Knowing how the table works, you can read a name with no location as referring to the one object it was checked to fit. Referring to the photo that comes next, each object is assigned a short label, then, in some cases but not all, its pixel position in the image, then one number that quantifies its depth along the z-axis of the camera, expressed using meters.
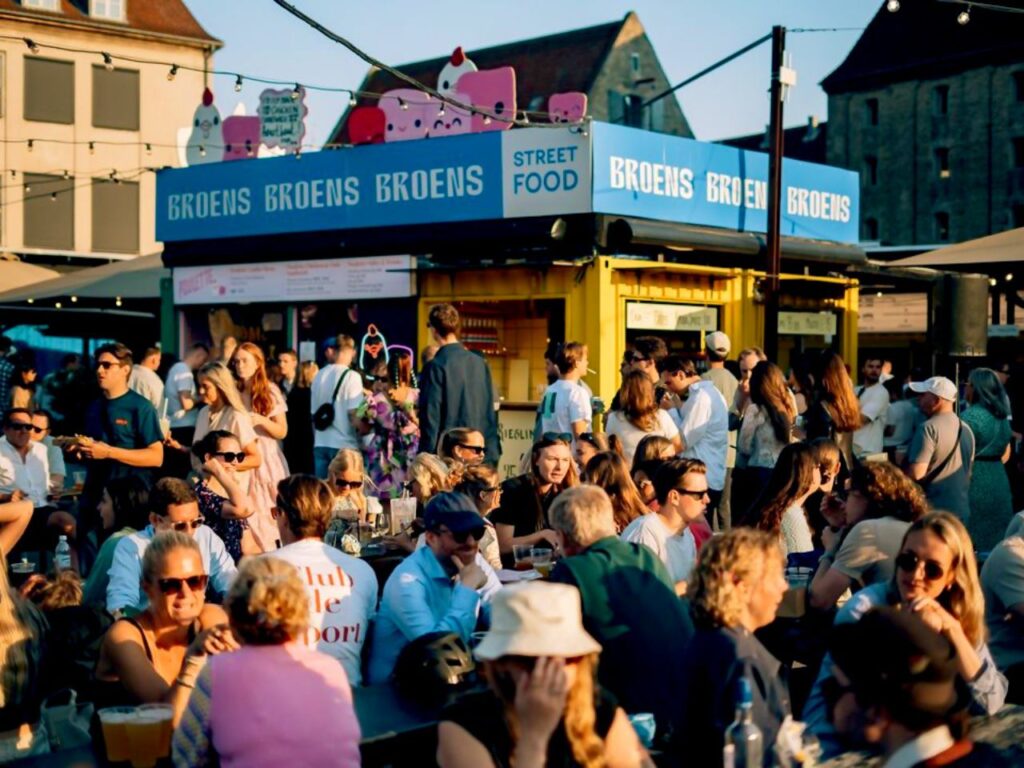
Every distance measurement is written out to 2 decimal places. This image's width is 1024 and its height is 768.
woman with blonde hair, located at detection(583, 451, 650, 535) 7.48
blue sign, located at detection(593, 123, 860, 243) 14.72
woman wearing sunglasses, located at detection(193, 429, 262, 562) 7.56
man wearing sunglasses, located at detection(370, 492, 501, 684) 5.43
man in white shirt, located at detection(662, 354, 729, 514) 10.32
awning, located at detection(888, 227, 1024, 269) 14.04
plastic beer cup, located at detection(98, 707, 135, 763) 4.07
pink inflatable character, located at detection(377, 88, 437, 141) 16.88
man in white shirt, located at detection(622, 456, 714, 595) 6.39
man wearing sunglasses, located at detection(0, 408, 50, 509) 9.65
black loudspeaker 12.46
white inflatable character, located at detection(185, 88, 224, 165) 19.53
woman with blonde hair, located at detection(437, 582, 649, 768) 3.29
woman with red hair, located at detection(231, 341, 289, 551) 9.38
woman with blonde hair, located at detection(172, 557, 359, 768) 3.83
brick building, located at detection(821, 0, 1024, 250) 52.38
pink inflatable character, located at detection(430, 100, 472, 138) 16.86
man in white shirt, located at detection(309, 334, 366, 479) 11.97
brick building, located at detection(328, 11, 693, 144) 48.75
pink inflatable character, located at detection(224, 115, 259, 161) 18.67
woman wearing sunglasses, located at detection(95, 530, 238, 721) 4.66
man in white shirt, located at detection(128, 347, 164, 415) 13.38
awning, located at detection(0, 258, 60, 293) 20.62
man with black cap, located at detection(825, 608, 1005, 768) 3.14
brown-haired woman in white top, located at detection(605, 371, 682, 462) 9.70
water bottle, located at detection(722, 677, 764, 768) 3.68
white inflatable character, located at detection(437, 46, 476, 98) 17.06
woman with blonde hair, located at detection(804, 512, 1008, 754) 4.80
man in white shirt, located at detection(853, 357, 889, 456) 11.88
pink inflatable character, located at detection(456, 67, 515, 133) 16.23
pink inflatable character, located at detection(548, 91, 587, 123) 16.19
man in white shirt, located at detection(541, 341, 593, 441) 10.47
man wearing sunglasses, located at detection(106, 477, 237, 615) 6.05
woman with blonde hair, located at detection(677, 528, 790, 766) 3.98
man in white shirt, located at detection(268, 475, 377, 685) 5.37
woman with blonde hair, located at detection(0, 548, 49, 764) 4.60
